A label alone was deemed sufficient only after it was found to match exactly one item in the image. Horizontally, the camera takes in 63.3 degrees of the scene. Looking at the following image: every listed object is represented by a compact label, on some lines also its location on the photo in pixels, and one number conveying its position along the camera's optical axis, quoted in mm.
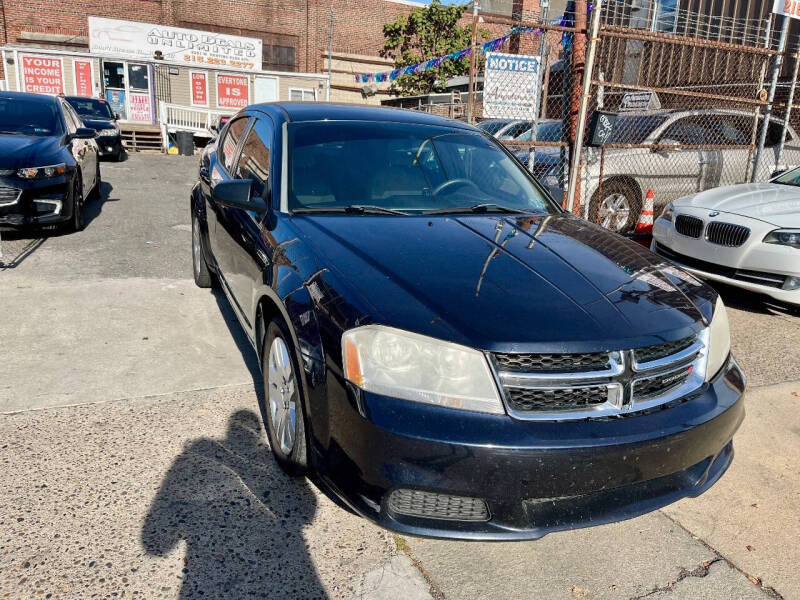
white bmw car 5402
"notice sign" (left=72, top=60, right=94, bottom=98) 22109
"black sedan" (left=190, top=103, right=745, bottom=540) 2088
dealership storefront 21938
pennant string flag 8534
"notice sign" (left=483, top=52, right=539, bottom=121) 7008
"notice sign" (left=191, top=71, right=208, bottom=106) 23234
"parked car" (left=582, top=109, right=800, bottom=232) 7984
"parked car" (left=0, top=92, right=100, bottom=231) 6691
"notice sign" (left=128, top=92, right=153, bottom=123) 22578
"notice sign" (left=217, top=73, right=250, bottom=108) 23547
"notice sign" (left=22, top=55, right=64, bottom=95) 21781
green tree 28656
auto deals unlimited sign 25672
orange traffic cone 7840
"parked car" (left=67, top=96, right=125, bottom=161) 14719
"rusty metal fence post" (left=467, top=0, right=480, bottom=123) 6562
